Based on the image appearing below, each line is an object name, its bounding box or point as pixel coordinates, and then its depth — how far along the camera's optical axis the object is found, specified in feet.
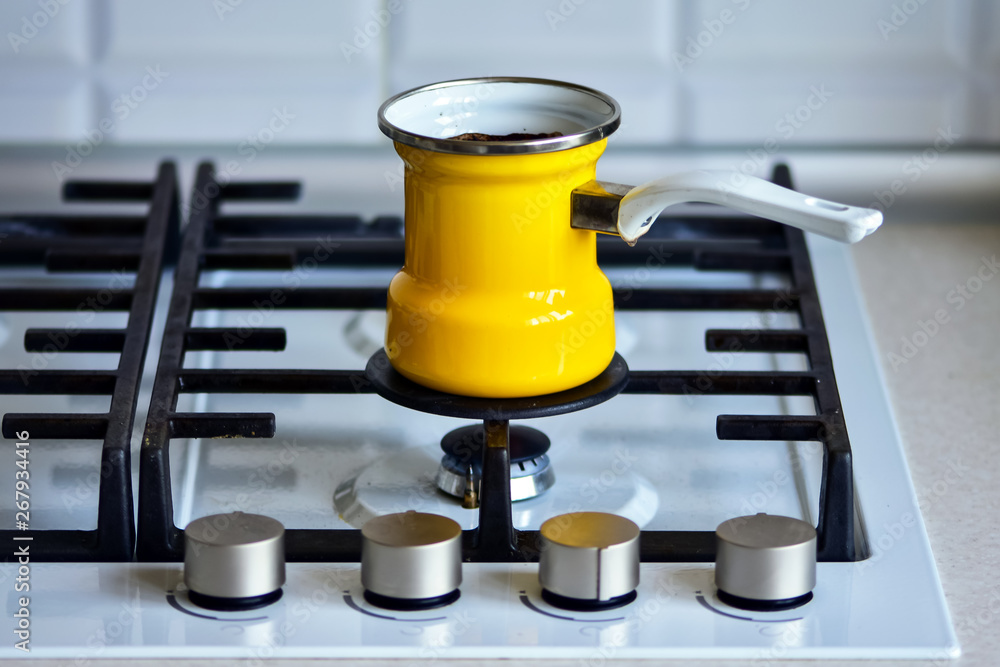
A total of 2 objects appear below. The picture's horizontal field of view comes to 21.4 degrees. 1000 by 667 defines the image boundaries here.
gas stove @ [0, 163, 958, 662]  3.39
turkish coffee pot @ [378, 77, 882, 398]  3.44
